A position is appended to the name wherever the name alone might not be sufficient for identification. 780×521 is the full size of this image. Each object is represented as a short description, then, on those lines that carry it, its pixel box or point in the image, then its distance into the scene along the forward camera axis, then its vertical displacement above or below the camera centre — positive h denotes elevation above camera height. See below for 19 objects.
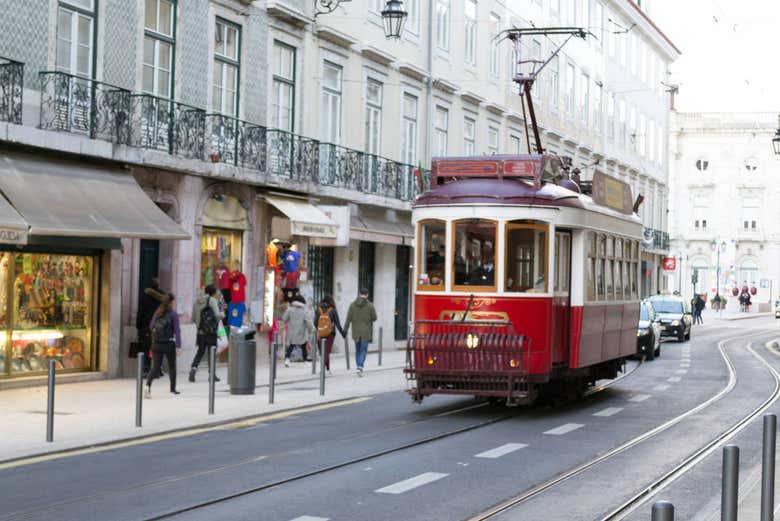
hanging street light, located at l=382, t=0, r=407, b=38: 28.50 +6.45
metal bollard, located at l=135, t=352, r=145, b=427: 14.57 -1.28
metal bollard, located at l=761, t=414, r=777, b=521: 7.52 -1.02
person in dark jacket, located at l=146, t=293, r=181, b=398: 18.80 -0.67
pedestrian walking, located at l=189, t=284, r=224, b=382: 21.19 -0.55
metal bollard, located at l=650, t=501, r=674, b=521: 4.70 -0.79
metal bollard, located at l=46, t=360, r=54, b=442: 13.33 -1.34
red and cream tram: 16.34 +0.23
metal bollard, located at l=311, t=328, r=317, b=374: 23.91 -1.32
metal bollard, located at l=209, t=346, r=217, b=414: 16.23 -1.08
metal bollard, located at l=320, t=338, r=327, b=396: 19.62 -1.35
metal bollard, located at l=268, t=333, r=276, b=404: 17.70 -1.19
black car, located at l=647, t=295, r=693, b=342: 43.72 -0.50
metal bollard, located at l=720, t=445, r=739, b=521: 6.34 -0.90
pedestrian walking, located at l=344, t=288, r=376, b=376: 24.88 -0.63
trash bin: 19.44 -1.10
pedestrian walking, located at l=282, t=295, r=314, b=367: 25.34 -0.65
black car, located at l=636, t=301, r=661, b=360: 32.47 -0.92
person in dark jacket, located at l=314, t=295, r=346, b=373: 24.56 -0.55
